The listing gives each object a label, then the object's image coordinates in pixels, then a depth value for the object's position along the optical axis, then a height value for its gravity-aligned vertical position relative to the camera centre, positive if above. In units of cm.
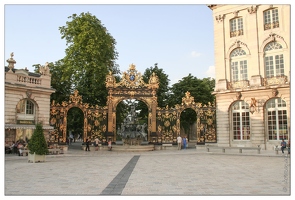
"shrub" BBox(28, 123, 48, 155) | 1725 -77
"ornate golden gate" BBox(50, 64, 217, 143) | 2703 +143
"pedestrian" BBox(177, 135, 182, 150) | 2751 -112
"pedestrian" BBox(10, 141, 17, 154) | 2268 -137
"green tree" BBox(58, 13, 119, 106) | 3080 +715
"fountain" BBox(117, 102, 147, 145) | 2850 -14
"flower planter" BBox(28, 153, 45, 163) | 1714 -160
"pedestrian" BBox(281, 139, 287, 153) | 2102 -107
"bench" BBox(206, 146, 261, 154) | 2204 -140
